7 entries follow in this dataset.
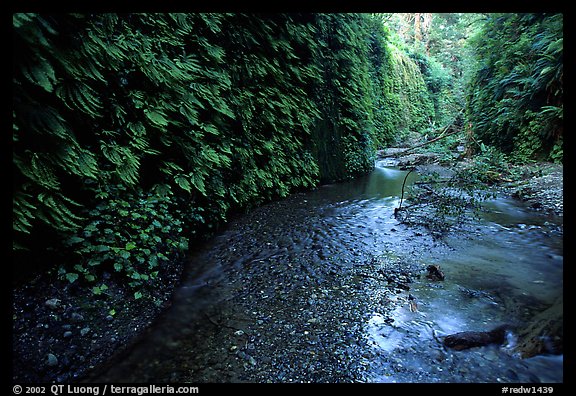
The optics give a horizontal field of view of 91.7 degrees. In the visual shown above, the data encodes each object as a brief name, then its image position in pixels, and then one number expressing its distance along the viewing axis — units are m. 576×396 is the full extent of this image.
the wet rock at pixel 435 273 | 3.47
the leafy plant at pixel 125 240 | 2.69
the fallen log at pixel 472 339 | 2.39
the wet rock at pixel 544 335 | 2.21
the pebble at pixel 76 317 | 2.37
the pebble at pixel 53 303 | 2.34
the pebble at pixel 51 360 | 2.07
